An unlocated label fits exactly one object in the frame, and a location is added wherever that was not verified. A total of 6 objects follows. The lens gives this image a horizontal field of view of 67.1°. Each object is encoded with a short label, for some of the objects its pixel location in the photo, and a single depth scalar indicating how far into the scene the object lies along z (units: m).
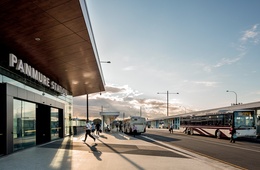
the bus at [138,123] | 30.17
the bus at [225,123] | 19.47
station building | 7.61
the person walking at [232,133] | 17.62
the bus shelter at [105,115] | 32.72
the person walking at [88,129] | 17.21
